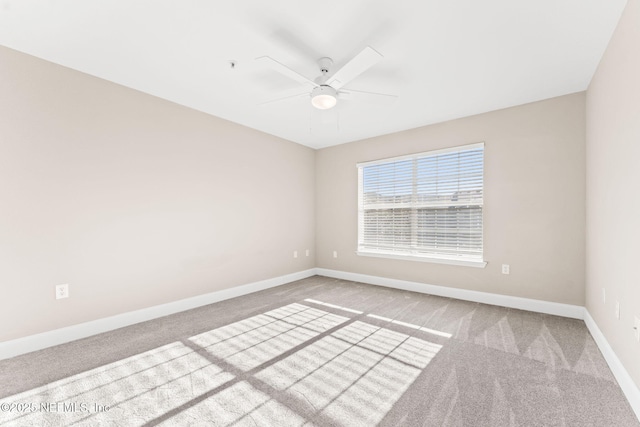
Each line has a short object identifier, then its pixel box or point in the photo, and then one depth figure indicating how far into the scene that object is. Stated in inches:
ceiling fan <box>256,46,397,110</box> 78.1
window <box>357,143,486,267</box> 145.7
